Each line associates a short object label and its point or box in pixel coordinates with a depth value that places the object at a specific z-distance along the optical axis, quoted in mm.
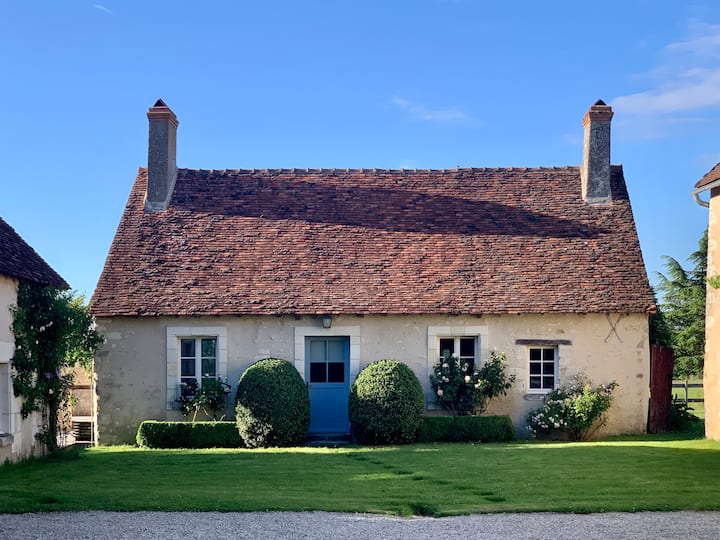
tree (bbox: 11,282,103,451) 13469
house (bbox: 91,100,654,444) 16828
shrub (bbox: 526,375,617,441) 16281
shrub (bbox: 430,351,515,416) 16516
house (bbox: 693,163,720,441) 15328
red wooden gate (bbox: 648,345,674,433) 17219
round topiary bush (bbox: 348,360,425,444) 15367
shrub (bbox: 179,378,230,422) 16516
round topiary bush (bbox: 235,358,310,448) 15344
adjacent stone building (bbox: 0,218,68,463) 12820
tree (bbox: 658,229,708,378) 32188
